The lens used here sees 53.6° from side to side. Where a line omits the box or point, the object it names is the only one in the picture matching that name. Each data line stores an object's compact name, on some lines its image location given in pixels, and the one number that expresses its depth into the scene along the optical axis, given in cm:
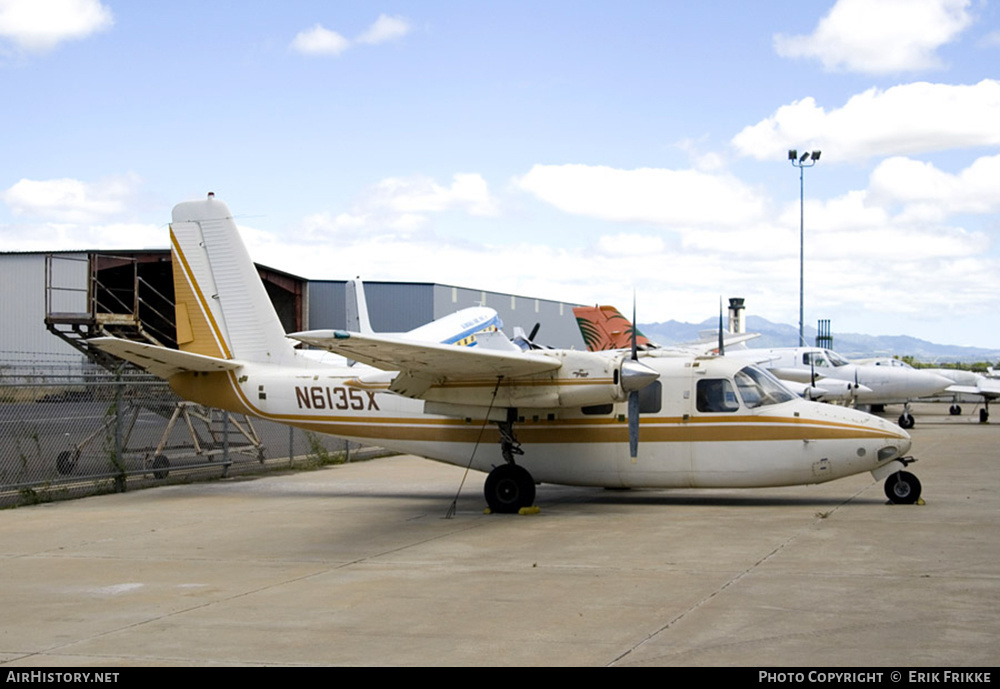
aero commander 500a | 1444
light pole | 6203
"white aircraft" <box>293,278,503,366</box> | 2628
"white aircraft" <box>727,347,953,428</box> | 3931
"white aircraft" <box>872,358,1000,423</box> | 4297
